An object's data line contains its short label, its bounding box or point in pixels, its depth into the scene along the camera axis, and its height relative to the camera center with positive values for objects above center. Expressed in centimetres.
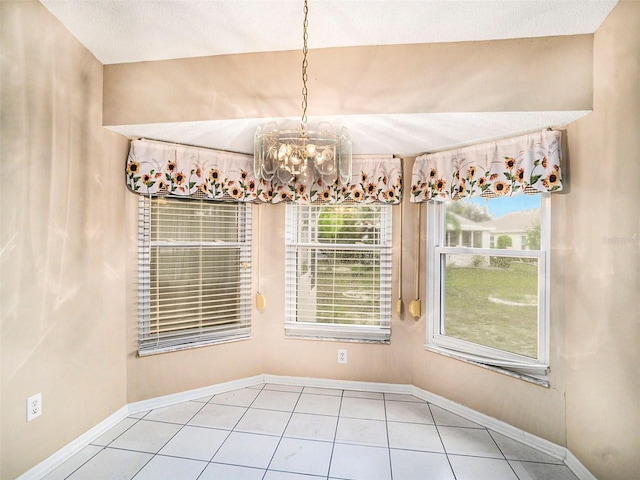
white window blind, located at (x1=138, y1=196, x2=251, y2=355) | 247 -25
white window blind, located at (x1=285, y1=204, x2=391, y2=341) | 278 -25
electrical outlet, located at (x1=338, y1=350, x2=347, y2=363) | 280 -96
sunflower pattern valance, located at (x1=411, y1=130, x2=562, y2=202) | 194 +47
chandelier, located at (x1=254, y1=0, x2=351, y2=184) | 159 +43
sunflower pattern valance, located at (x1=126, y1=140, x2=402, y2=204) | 237 +47
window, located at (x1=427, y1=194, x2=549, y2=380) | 212 -28
